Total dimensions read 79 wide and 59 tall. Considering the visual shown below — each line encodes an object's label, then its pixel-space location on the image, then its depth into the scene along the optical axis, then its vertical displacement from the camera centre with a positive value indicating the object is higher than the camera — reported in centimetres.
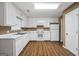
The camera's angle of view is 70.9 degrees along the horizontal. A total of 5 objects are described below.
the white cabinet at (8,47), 179 -57
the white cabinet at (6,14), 190 +56
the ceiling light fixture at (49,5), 236 +107
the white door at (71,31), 224 -9
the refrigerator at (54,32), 481 -26
